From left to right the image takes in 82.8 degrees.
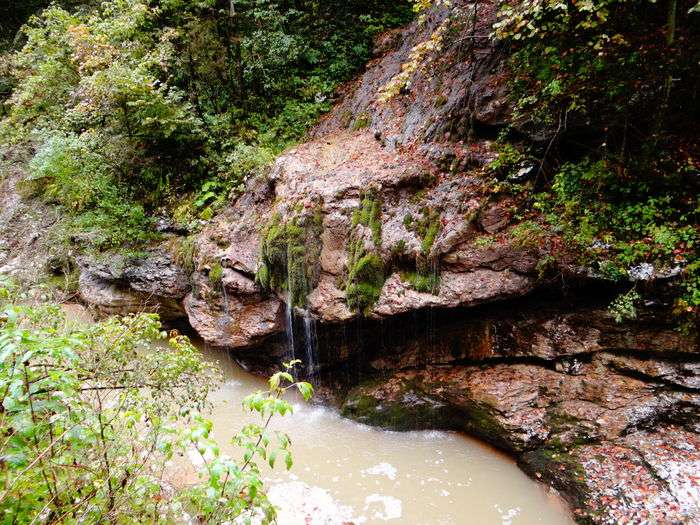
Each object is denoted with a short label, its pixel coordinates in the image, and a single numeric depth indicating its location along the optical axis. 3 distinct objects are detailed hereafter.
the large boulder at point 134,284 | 9.20
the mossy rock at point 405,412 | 6.72
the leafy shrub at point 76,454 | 1.91
